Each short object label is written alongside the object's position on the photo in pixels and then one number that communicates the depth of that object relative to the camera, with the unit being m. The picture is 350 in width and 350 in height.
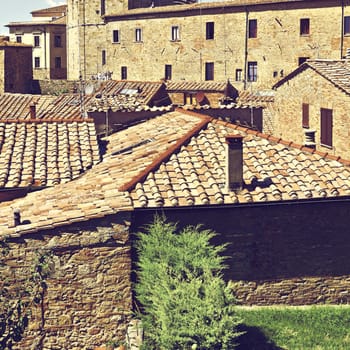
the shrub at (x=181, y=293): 10.69
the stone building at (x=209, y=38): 45.44
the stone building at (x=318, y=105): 20.05
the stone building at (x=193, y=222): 13.26
